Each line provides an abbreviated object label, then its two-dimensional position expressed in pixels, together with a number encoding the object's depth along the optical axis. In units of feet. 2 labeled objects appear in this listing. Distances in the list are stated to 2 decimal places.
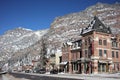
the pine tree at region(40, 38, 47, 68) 172.33
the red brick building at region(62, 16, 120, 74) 100.75
